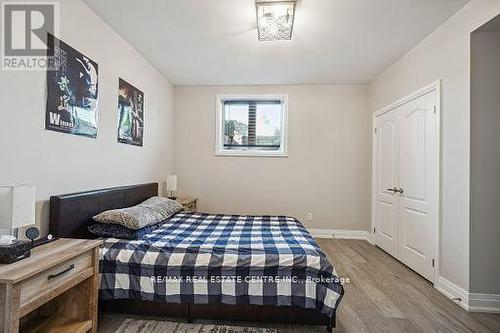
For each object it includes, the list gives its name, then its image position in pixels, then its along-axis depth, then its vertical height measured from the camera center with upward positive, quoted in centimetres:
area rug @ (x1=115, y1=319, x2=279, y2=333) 184 -117
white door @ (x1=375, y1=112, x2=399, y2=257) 350 -17
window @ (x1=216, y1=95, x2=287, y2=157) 456 +77
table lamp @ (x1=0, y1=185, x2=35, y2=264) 129 -26
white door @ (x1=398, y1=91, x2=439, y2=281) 270 -16
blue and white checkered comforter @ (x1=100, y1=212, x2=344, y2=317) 180 -77
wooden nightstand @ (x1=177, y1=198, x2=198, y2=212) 381 -55
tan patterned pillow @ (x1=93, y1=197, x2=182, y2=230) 215 -44
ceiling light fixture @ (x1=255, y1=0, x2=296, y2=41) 226 +140
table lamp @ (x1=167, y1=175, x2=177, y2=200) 397 -25
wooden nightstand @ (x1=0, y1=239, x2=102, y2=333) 113 -64
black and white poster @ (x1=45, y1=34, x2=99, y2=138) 194 +62
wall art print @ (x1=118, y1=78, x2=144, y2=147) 290 +64
